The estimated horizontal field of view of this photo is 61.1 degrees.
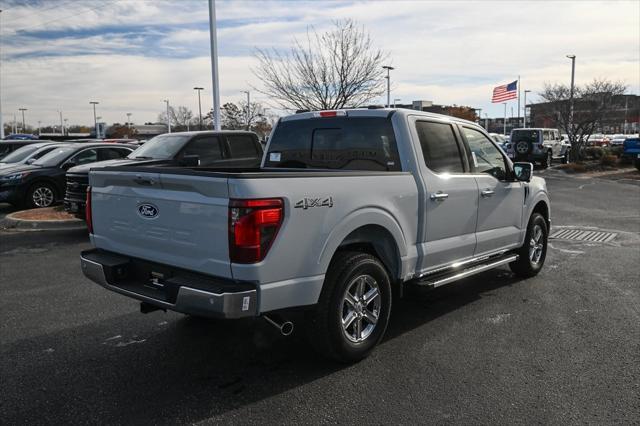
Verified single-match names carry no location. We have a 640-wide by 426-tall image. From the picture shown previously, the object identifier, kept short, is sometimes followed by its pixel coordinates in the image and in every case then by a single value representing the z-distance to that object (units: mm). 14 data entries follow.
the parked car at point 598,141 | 43650
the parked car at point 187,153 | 9625
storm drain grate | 9211
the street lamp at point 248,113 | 42819
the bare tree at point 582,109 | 28656
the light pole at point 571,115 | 29266
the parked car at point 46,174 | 12164
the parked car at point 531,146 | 27922
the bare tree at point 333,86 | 19203
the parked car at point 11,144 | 19141
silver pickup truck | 3322
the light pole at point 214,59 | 18406
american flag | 36594
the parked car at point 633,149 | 25598
